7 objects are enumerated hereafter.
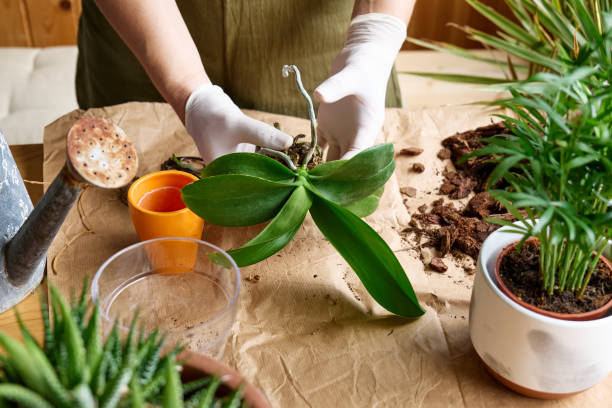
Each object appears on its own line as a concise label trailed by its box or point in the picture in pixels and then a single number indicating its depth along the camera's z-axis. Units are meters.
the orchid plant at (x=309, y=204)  0.76
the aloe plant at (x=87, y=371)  0.40
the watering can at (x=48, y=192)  0.55
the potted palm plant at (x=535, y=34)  1.07
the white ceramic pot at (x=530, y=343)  0.59
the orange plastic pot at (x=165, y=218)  0.73
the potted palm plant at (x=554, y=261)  0.53
